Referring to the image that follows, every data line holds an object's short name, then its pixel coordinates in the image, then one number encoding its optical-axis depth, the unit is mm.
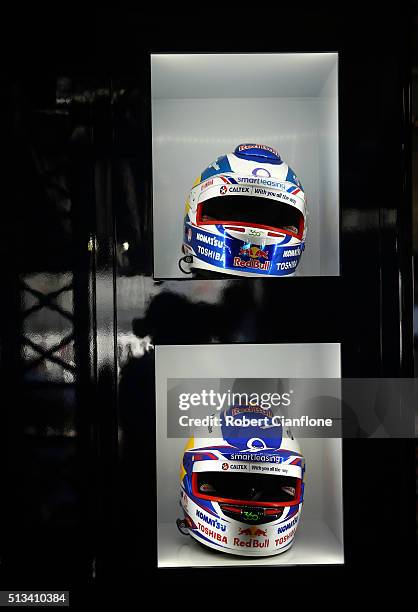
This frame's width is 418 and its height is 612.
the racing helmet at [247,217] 1402
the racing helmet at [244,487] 1371
